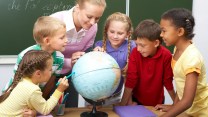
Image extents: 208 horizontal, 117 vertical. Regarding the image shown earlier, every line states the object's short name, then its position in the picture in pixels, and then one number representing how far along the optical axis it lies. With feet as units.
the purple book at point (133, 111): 6.05
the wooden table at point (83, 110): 6.20
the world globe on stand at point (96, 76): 5.36
